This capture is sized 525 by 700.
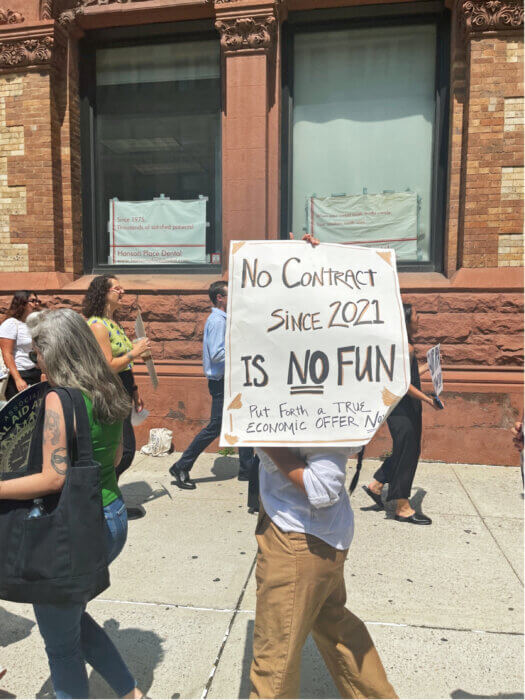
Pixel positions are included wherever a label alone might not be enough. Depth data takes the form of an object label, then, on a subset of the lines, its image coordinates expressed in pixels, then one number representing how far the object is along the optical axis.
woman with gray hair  1.91
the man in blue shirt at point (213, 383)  5.22
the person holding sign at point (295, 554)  1.86
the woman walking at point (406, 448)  4.46
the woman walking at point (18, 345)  5.28
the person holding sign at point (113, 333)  4.16
